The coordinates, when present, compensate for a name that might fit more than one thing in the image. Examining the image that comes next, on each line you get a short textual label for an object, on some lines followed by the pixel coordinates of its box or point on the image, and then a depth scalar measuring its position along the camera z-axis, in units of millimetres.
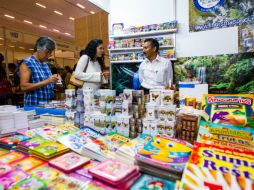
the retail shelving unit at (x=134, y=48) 3834
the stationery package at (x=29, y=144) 1200
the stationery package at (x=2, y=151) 1269
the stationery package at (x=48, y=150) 1098
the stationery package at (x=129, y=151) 1010
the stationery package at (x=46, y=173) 900
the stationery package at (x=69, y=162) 956
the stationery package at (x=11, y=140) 1313
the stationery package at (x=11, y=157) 1088
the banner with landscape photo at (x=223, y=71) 3209
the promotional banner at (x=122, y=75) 4273
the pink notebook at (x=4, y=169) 937
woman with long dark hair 2760
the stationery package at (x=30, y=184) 818
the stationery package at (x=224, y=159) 790
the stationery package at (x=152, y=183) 819
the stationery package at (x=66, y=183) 822
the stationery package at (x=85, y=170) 917
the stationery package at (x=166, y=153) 884
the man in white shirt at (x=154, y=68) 3018
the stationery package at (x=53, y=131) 1402
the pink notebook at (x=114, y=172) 817
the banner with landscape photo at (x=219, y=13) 3229
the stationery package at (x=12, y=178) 849
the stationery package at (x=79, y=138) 1221
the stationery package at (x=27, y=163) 1022
